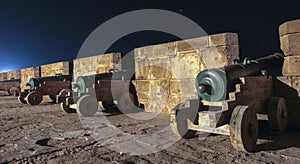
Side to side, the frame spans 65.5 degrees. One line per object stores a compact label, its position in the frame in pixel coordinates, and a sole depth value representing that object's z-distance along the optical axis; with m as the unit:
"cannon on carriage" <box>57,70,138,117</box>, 5.52
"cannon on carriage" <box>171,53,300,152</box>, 2.53
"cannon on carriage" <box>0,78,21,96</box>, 14.11
